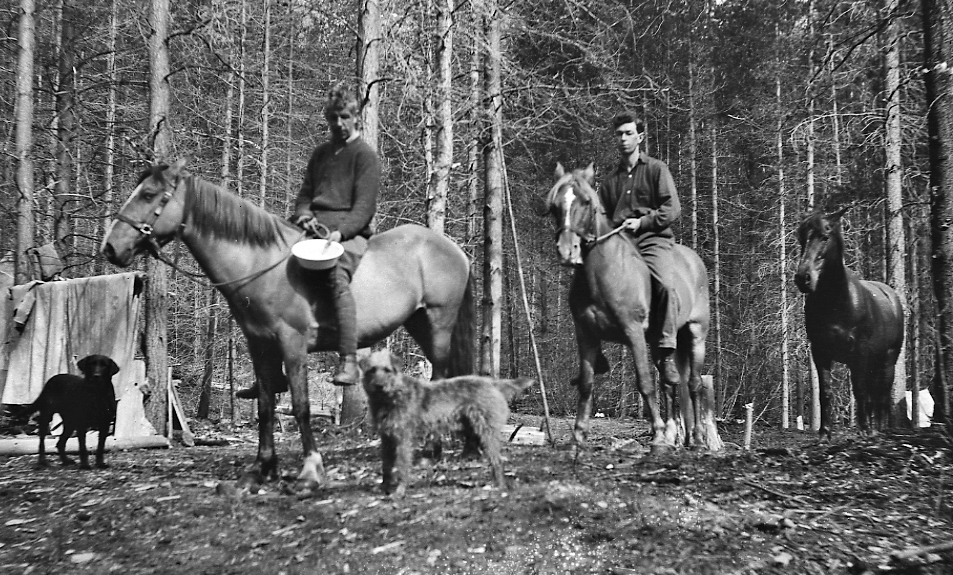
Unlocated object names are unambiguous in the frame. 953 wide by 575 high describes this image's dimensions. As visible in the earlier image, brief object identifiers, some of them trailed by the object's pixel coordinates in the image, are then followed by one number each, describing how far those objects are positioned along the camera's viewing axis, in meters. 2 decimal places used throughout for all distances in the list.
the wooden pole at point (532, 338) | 8.66
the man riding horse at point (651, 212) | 8.70
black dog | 8.27
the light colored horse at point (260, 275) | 6.74
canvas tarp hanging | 11.98
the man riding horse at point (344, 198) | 7.08
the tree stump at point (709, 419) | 9.65
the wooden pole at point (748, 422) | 10.00
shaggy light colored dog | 5.84
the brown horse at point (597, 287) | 7.98
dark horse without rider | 9.94
